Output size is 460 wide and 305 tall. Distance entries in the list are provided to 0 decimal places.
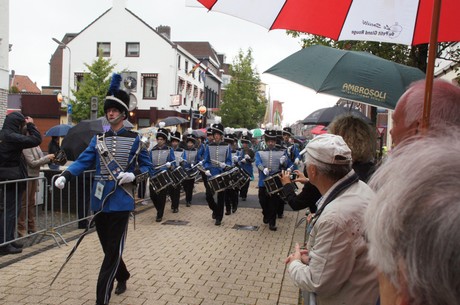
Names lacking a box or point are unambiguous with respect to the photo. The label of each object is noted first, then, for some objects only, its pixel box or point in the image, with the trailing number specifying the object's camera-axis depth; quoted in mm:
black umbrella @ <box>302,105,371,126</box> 9643
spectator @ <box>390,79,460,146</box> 1986
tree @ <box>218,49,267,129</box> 49281
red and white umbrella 3555
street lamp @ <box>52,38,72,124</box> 26062
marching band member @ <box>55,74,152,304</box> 4469
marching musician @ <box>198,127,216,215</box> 9809
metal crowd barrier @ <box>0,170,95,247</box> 6398
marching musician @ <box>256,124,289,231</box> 9277
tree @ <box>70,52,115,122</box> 34406
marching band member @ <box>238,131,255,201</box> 11365
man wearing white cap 2211
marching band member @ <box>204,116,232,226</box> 10828
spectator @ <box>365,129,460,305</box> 825
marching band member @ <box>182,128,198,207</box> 12215
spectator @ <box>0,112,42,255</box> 6355
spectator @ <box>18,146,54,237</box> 7109
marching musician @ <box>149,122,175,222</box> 9898
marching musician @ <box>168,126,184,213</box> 11016
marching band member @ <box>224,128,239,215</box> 10898
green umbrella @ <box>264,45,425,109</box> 4094
